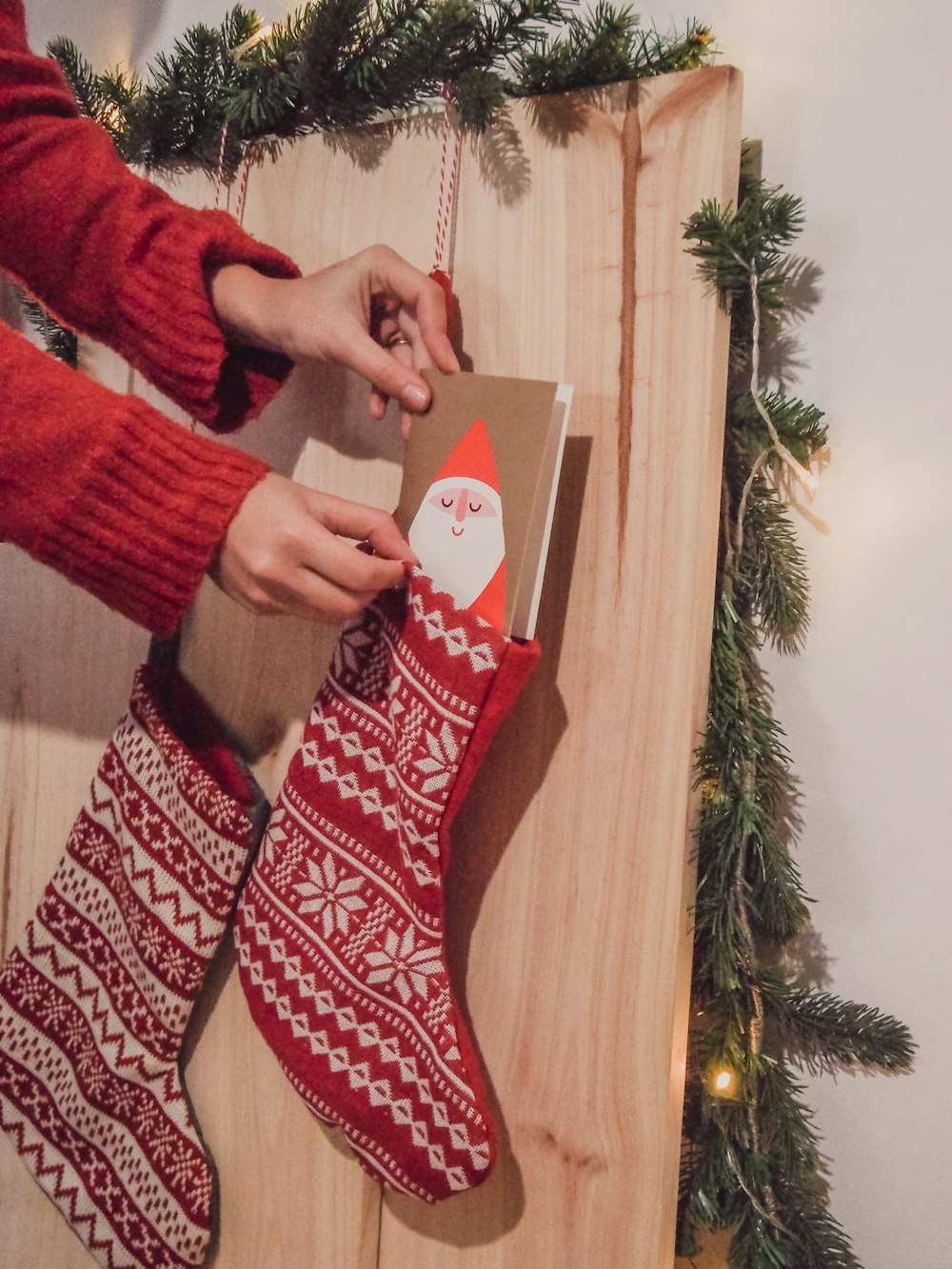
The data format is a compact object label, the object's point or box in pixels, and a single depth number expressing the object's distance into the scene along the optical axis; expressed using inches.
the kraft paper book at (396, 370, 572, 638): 23.5
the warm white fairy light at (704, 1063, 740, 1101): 25.8
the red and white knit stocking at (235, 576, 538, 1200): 23.9
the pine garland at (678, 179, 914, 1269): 24.8
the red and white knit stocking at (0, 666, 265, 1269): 29.1
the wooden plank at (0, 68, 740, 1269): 25.2
